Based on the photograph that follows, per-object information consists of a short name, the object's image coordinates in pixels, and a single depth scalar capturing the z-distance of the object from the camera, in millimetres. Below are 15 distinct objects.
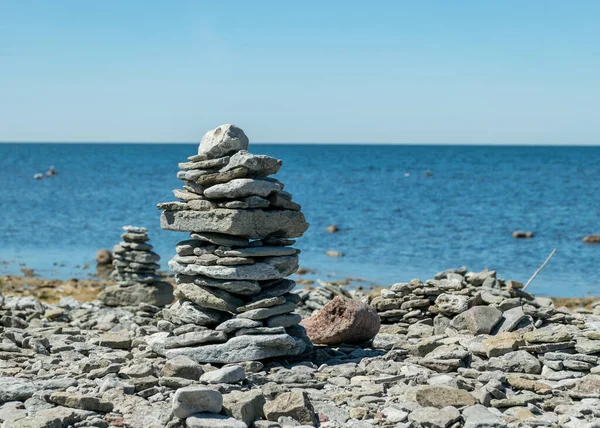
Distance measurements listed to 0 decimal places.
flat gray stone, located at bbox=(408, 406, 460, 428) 8695
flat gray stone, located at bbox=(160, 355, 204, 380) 10336
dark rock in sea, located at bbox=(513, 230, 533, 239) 41531
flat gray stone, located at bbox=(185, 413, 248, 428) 8389
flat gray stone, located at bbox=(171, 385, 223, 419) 8602
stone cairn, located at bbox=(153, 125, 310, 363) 11484
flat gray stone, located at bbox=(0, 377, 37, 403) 9695
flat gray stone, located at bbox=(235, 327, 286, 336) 11461
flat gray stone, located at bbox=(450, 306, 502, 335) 12938
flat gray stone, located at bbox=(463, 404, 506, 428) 8570
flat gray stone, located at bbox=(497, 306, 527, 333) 12922
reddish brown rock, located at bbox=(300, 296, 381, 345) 12789
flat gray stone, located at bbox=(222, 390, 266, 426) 8789
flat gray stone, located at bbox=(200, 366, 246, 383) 10102
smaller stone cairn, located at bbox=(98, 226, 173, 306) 19812
